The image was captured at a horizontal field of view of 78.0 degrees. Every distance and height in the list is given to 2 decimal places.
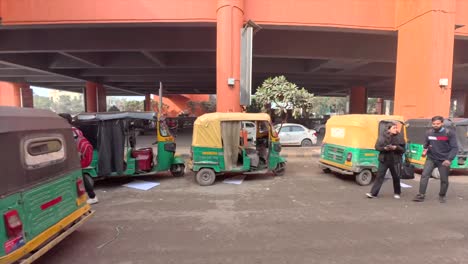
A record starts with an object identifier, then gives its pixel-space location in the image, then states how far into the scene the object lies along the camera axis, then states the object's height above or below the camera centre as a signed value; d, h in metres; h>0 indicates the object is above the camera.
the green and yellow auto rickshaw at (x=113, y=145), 6.92 -0.81
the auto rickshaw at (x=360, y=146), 7.30 -0.81
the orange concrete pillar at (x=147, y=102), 44.34 +1.54
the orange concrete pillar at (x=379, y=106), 59.16 +1.72
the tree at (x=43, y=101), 97.31 +3.63
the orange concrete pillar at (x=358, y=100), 30.52 +1.51
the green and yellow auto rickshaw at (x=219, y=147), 7.39 -0.88
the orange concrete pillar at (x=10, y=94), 30.89 +1.79
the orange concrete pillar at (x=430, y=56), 10.76 +2.25
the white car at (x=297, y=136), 15.68 -1.22
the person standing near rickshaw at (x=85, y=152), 5.27 -0.76
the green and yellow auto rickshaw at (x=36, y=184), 2.81 -0.83
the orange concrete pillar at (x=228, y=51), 10.87 +2.37
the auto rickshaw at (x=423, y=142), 8.32 -0.81
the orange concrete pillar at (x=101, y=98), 28.69 +1.40
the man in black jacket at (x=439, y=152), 5.77 -0.76
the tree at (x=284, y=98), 10.34 +0.57
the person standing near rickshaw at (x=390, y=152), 5.87 -0.77
